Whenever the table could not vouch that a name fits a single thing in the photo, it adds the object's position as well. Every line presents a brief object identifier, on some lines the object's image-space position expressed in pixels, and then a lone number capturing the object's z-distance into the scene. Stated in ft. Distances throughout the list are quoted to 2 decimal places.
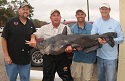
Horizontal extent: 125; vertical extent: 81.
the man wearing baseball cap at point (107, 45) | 9.50
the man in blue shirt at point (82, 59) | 9.93
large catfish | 9.03
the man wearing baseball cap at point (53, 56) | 9.58
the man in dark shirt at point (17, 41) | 9.48
